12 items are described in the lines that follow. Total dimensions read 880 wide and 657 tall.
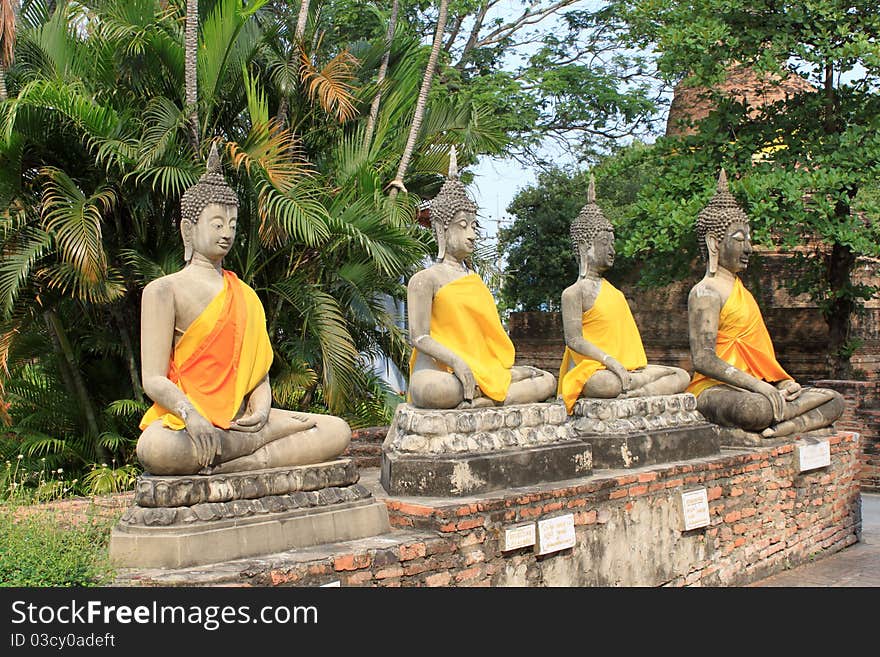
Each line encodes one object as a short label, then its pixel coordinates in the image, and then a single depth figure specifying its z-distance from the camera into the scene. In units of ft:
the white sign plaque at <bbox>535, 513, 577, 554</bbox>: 19.52
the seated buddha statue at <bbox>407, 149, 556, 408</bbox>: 20.13
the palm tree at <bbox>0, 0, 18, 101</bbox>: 27.30
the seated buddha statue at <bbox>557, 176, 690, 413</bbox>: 24.36
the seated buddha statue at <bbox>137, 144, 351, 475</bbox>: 15.88
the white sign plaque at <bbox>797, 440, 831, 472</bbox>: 27.30
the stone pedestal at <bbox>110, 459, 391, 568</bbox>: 15.21
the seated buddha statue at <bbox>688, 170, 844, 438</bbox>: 26.76
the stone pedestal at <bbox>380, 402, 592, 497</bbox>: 19.24
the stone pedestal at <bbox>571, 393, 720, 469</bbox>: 23.38
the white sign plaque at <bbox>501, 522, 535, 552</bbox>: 18.85
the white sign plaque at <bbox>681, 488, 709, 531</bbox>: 23.47
